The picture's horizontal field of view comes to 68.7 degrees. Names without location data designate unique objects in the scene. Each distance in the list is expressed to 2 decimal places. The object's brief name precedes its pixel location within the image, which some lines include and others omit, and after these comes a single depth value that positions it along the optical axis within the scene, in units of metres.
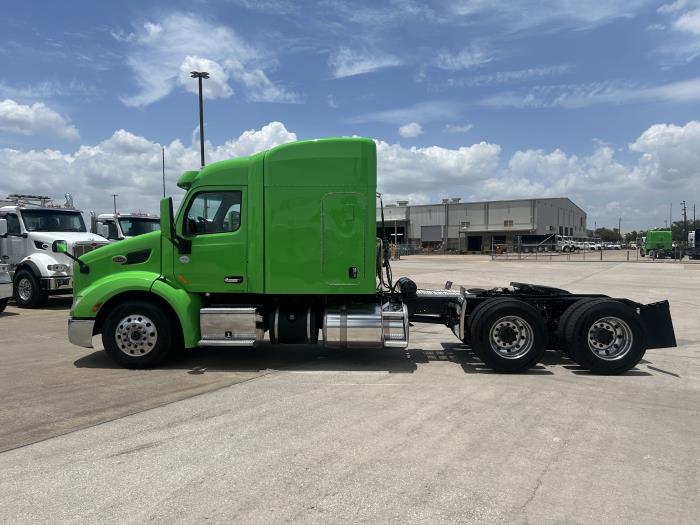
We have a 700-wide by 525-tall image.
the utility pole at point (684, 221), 100.55
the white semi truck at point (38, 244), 13.54
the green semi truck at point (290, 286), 6.90
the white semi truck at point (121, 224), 16.17
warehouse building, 80.00
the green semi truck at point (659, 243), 50.19
